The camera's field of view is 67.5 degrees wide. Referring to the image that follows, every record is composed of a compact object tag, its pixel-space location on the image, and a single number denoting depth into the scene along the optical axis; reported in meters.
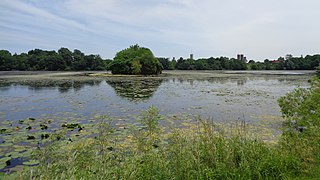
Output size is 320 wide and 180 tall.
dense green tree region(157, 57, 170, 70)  107.62
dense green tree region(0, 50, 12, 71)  79.31
